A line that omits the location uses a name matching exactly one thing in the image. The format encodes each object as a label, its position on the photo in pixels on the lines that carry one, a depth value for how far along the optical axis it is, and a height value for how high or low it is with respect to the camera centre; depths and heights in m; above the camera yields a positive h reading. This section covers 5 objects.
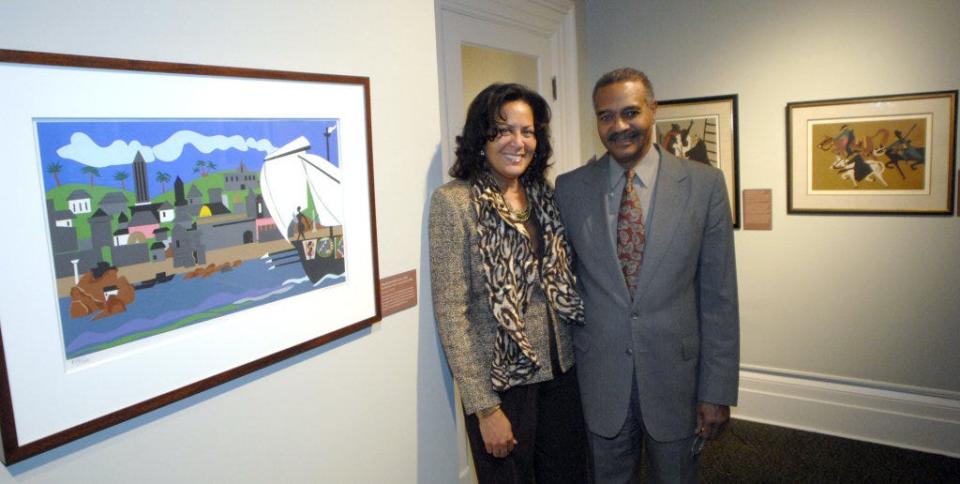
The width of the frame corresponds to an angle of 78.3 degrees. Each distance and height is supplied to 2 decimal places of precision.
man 1.67 -0.27
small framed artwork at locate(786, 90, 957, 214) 2.57 +0.13
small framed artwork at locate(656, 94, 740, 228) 3.02 +0.31
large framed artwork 0.82 -0.02
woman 1.55 -0.25
